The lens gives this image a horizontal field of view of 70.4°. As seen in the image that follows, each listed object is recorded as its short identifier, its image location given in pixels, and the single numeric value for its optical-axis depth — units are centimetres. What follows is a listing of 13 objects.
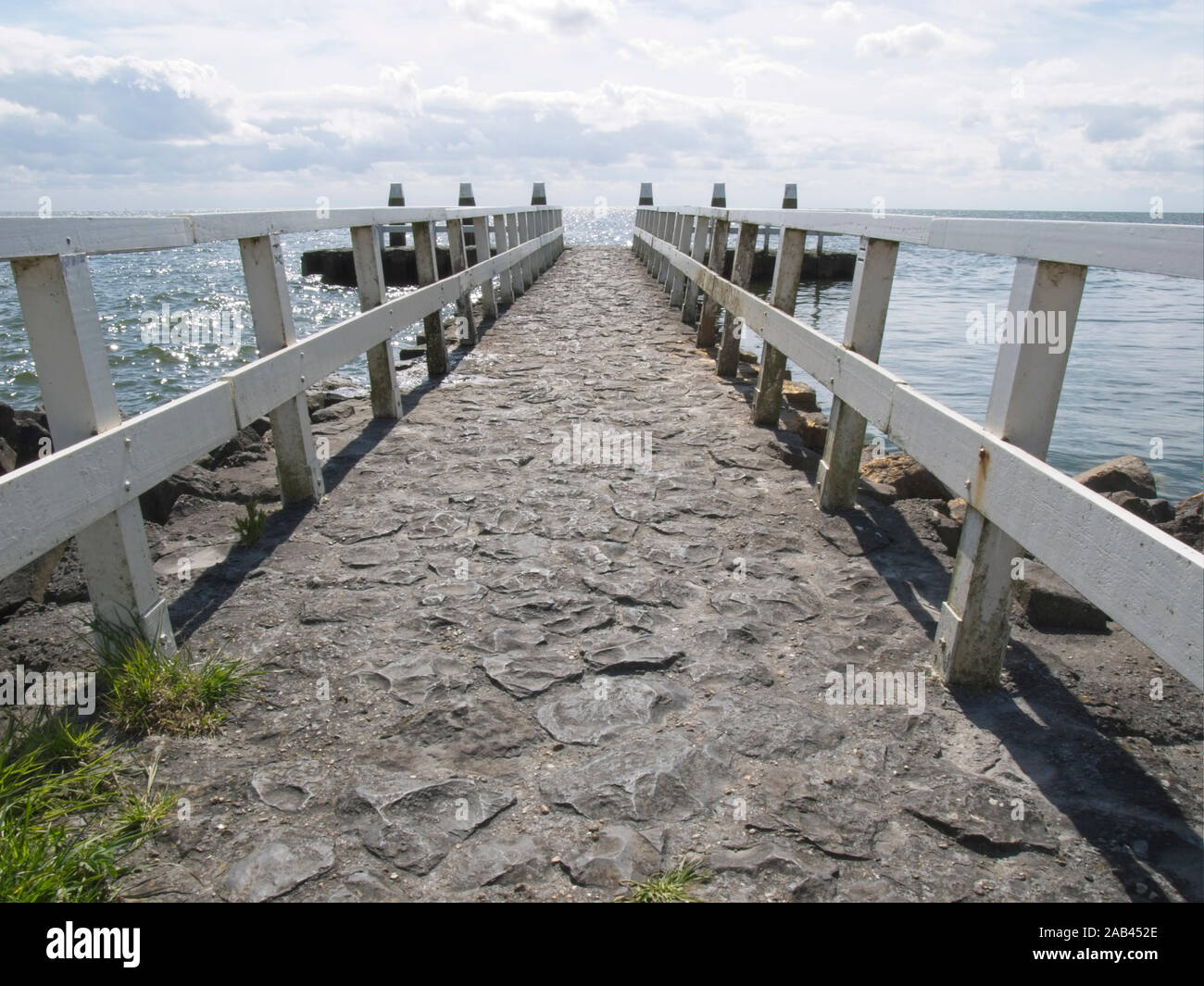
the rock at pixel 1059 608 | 353
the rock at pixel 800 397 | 869
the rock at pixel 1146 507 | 627
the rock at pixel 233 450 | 658
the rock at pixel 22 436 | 798
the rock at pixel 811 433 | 682
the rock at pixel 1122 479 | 782
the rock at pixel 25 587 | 388
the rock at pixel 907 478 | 631
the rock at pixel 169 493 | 513
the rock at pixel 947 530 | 452
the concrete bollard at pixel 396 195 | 1249
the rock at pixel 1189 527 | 593
